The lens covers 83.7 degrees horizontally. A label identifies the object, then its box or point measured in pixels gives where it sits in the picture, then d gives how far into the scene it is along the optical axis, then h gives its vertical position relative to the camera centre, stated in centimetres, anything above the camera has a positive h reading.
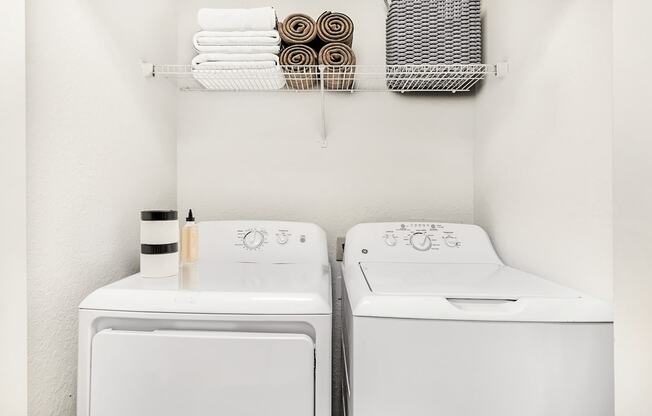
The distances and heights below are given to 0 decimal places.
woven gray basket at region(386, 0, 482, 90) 152 +73
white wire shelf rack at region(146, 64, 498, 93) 151 +57
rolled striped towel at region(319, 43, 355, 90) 153 +62
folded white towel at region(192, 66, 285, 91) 150 +56
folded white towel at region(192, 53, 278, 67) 147 +61
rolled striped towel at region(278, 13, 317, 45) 151 +74
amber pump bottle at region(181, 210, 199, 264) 139 -13
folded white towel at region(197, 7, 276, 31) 145 +75
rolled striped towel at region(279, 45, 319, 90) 151 +61
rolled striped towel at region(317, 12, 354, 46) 153 +75
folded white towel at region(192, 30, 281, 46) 146 +68
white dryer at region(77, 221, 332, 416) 90 -36
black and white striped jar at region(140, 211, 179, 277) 118 -13
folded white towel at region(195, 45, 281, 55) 146 +64
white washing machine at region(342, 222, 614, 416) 83 -35
